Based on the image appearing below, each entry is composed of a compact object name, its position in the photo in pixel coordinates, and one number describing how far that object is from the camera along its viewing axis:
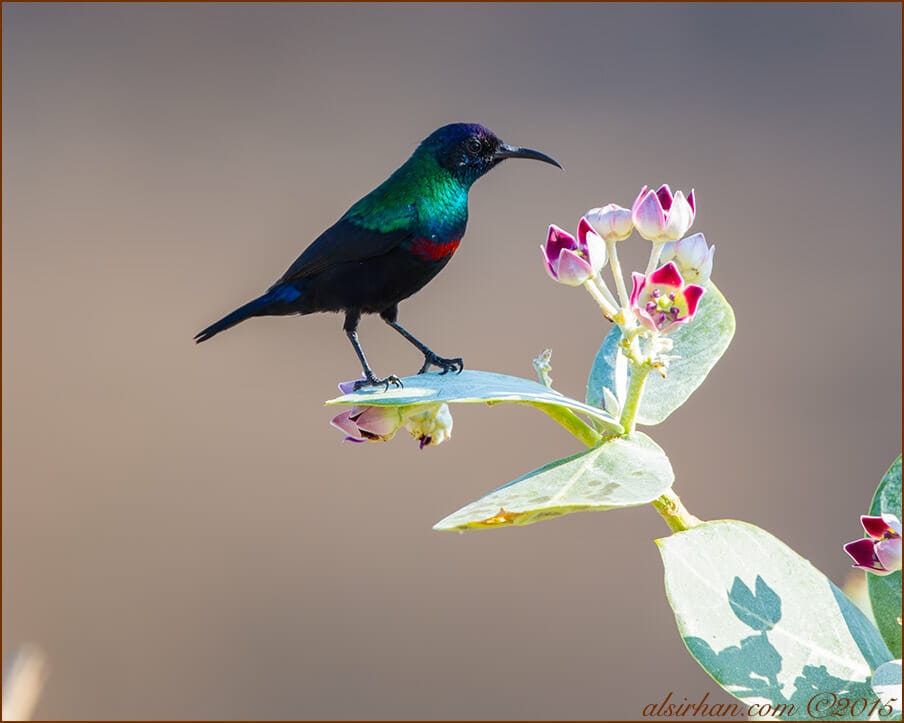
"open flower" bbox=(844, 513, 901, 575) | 4.75
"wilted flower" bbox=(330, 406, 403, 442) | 4.82
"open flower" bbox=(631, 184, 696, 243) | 4.80
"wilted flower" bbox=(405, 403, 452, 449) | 4.84
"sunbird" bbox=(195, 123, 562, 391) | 5.04
